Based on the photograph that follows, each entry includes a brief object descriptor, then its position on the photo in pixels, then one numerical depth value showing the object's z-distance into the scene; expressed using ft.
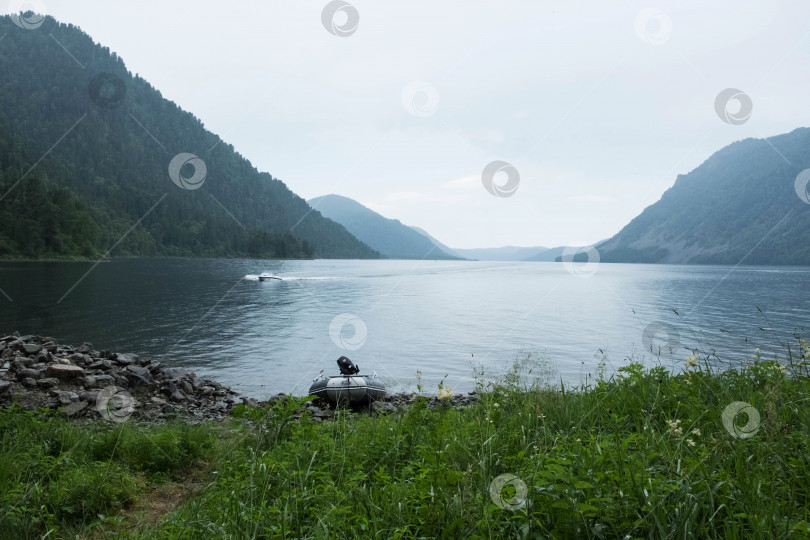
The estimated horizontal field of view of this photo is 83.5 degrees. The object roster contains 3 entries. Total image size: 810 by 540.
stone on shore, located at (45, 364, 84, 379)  48.26
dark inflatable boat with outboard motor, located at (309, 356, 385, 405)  50.93
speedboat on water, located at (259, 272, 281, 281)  282.56
